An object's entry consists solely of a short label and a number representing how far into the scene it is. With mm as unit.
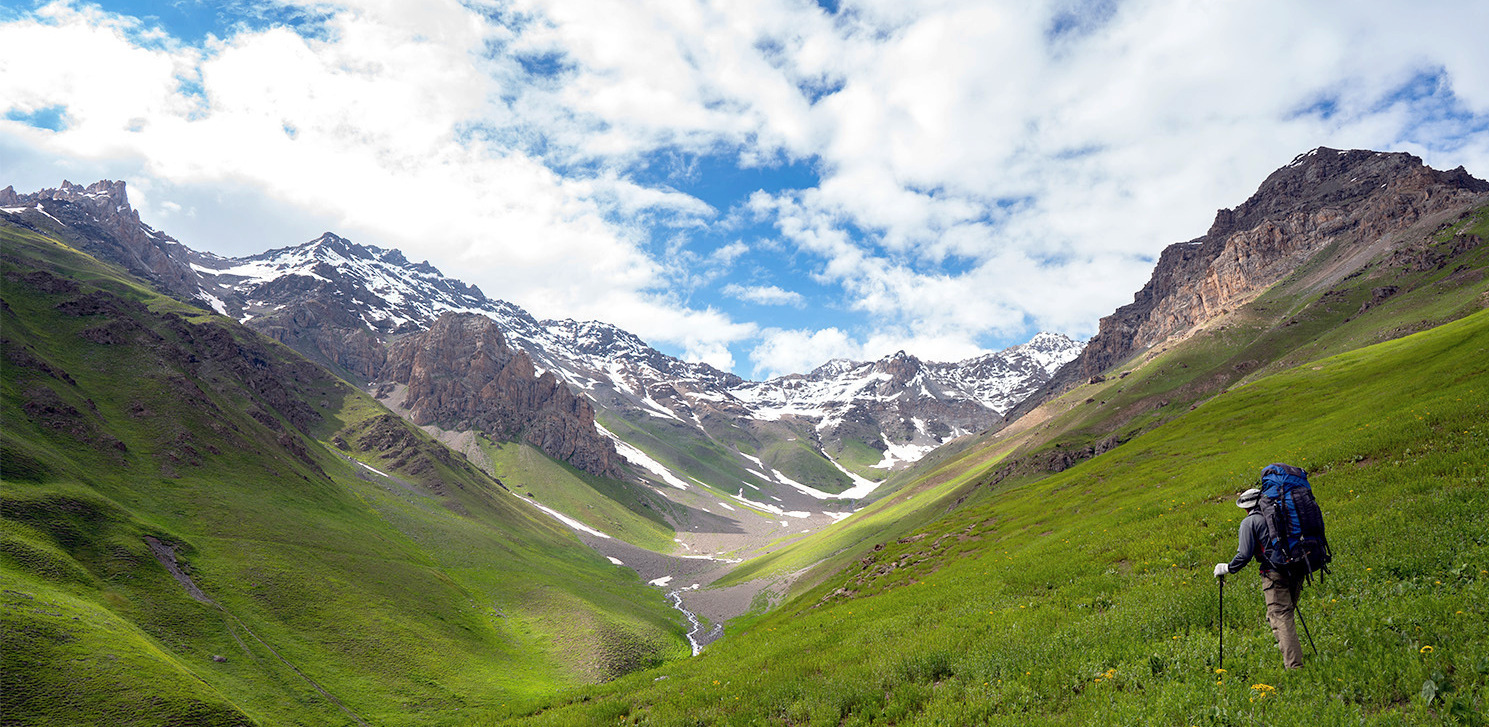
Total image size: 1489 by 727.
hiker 9961
